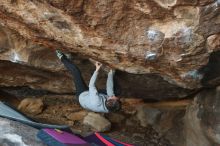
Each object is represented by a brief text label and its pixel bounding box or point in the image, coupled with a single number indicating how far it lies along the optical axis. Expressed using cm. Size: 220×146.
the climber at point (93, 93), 520
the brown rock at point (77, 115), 702
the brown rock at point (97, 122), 668
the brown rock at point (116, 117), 695
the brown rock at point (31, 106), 716
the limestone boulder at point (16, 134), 491
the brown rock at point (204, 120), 525
